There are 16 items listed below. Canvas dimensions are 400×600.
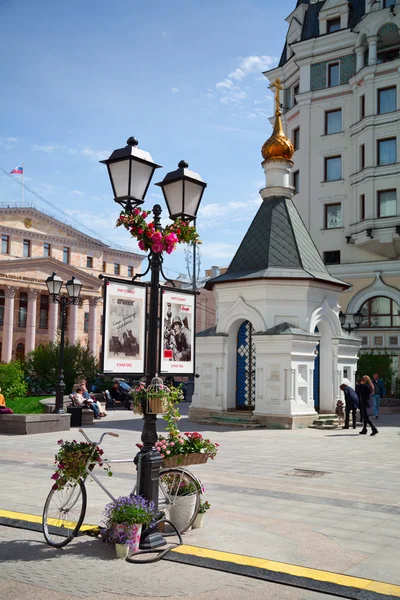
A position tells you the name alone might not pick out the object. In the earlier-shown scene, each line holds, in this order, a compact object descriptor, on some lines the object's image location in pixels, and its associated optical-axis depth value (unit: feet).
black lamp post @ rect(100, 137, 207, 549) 23.44
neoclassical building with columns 241.76
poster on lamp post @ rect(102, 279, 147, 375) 23.86
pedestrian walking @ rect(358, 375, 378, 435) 59.31
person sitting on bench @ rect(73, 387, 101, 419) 73.87
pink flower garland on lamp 24.85
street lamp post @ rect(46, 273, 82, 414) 66.59
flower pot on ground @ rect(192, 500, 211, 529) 24.77
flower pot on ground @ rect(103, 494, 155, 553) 21.31
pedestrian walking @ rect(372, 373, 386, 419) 79.61
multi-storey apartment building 117.60
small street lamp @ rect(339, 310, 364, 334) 99.25
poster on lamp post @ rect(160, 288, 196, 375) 25.75
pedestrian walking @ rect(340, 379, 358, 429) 64.23
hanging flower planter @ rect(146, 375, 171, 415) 23.38
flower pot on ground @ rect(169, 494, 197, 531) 24.13
